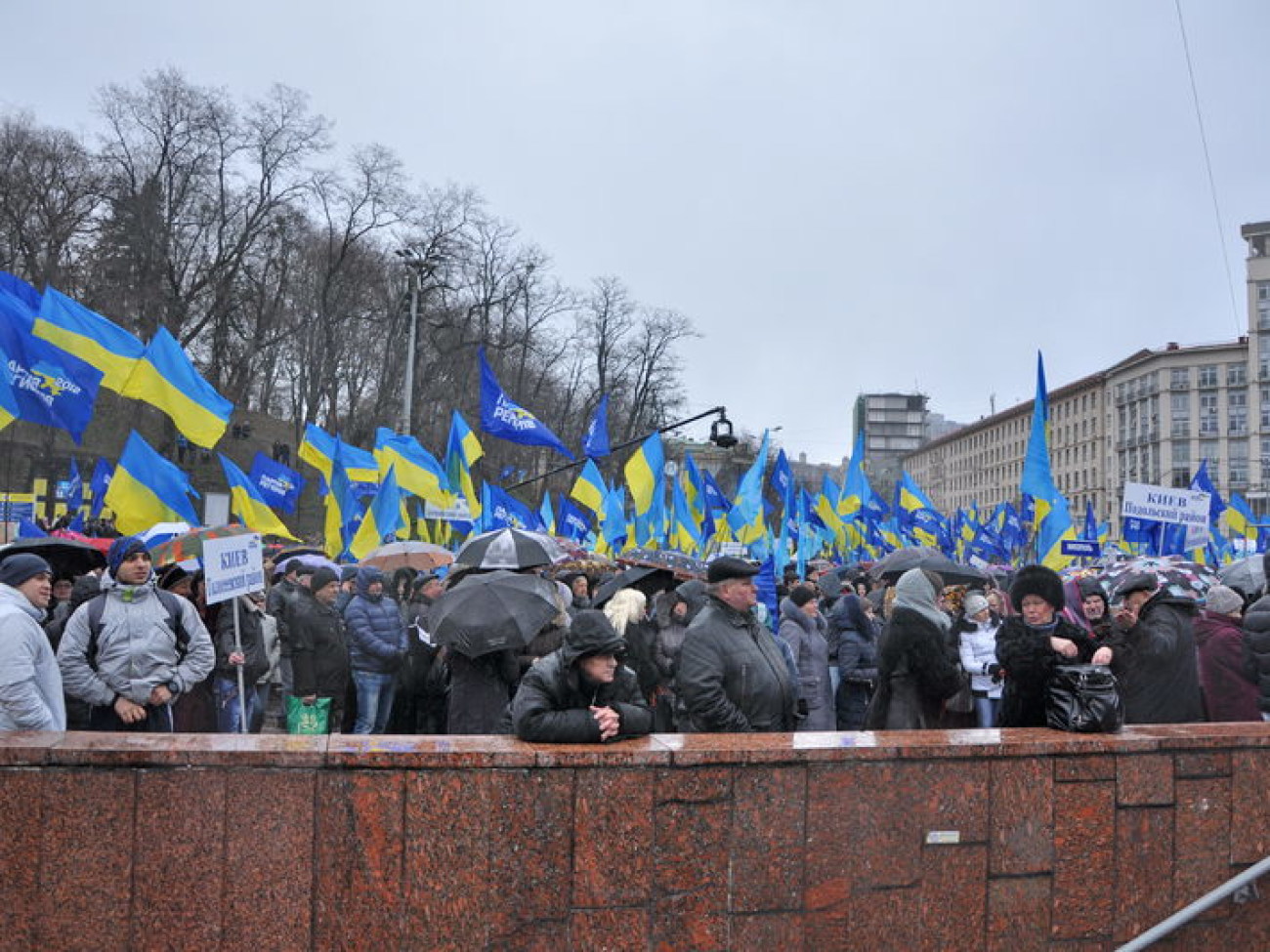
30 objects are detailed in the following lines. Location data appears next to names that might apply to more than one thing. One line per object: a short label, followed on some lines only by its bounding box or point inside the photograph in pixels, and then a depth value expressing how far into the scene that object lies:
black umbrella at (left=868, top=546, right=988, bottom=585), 9.93
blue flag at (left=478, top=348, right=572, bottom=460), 15.75
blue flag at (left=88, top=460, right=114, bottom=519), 22.75
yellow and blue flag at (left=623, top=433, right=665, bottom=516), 20.20
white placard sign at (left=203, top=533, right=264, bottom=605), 7.28
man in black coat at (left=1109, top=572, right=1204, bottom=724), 6.20
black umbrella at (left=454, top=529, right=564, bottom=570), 8.01
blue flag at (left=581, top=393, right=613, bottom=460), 18.08
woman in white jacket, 8.01
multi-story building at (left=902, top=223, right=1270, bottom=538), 99.88
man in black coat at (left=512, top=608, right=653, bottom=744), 4.12
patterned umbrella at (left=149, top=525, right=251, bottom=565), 8.96
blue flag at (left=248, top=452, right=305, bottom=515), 18.69
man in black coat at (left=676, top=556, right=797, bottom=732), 5.14
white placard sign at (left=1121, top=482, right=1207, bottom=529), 16.11
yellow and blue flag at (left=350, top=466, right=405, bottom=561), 13.84
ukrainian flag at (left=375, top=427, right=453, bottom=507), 16.30
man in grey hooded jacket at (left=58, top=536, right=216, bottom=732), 5.83
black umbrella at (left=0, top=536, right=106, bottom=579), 8.52
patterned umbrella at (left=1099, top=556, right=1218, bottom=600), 9.95
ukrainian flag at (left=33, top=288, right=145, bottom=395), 9.47
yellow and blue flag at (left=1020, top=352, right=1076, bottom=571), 14.36
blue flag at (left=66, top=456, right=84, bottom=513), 27.66
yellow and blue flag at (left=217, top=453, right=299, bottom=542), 13.62
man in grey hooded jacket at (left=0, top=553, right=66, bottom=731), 4.57
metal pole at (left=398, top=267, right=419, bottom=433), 24.91
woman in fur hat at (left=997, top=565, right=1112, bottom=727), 4.82
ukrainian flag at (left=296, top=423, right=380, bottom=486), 17.45
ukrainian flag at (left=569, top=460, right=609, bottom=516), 19.86
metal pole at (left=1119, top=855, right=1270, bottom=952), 4.25
